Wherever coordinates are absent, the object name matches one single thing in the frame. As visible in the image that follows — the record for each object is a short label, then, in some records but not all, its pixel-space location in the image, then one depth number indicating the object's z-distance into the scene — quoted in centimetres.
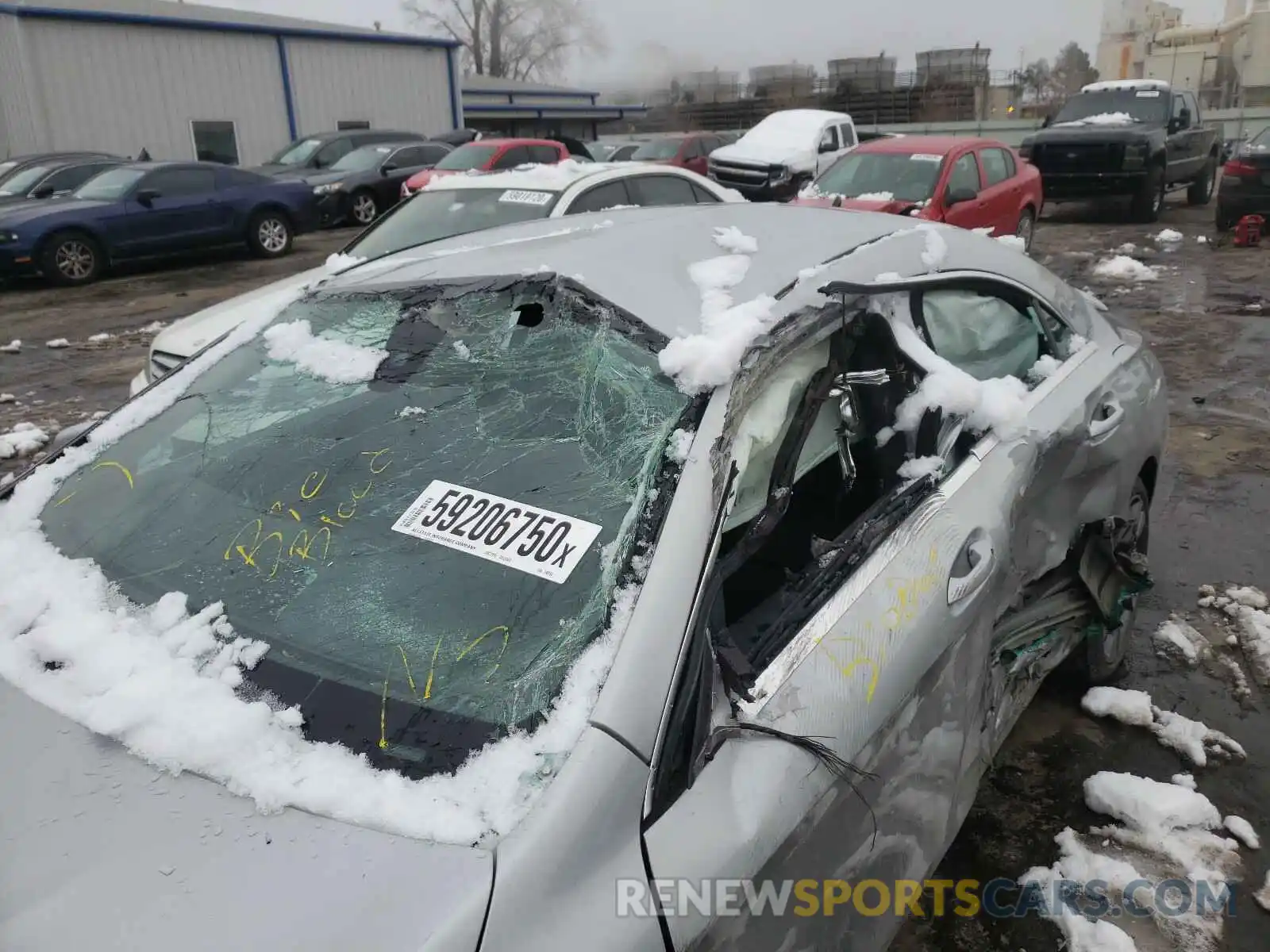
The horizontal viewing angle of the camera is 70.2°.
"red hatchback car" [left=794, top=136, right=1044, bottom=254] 920
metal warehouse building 1775
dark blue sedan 1083
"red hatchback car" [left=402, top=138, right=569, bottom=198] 1226
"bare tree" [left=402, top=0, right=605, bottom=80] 5722
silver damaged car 121
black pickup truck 1338
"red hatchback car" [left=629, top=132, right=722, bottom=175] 1689
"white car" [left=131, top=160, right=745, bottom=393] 597
